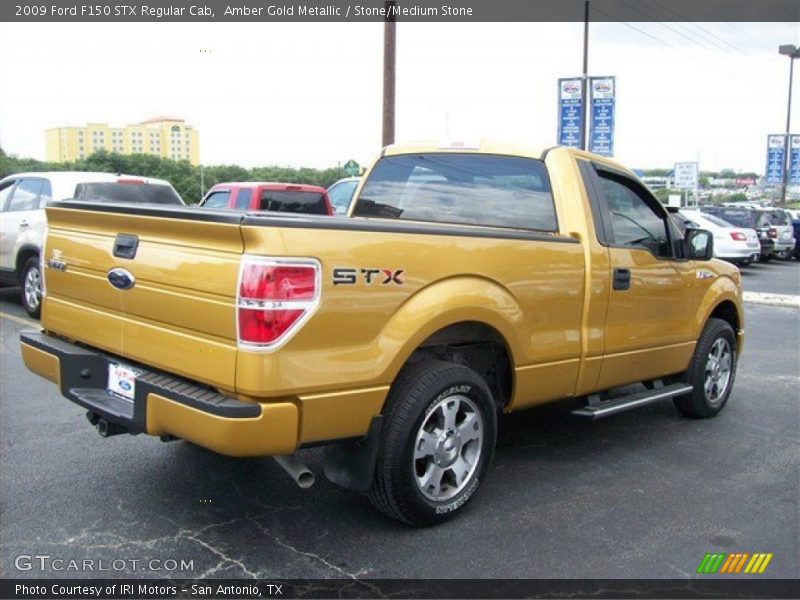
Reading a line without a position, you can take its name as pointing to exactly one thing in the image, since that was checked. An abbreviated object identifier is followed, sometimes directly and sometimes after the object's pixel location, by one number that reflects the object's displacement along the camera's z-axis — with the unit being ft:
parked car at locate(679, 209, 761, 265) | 68.95
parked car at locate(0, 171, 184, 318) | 30.14
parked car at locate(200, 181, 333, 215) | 39.55
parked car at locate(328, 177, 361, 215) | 49.85
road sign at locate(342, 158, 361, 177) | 92.12
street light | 128.57
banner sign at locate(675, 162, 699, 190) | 104.37
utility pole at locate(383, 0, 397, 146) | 46.07
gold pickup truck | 10.03
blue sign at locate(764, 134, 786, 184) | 124.98
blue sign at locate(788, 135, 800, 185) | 128.47
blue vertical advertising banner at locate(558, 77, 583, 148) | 72.74
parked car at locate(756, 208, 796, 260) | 79.30
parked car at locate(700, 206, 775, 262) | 76.33
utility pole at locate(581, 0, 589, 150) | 71.77
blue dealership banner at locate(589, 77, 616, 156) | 71.41
